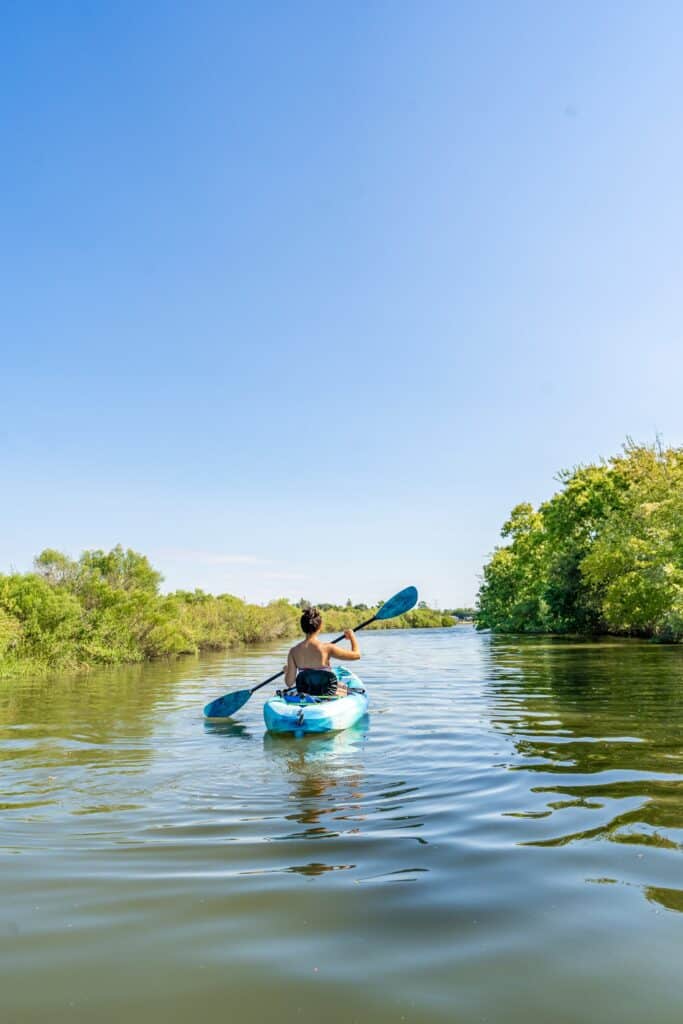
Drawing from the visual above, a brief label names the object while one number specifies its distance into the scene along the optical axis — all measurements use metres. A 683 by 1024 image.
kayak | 8.16
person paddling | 8.70
